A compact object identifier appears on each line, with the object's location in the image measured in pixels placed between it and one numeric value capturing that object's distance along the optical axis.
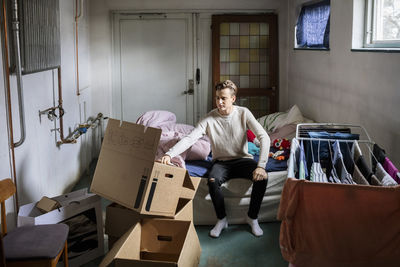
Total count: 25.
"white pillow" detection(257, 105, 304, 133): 4.90
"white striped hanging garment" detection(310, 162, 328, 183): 2.45
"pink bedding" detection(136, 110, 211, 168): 3.91
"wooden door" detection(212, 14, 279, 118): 5.80
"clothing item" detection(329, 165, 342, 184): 2.43
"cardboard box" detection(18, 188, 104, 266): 2.81
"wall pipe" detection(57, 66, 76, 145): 3.80
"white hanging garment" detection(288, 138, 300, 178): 2.41
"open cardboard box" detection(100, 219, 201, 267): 2.69
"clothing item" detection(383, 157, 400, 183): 2.31
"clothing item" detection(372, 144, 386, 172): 2.50
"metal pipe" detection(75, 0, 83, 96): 4.69
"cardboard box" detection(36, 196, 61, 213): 2.85
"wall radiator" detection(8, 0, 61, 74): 2.82
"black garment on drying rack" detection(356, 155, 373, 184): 2.39
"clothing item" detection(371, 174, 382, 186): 2.23
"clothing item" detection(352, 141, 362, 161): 2.77
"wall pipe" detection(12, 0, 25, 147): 2.68
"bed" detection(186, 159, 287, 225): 3.54
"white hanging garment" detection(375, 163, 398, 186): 2.15
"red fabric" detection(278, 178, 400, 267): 1.98
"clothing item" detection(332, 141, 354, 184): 2.40
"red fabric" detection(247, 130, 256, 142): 4.62
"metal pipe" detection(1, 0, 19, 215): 2.65
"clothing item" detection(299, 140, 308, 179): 2.47
